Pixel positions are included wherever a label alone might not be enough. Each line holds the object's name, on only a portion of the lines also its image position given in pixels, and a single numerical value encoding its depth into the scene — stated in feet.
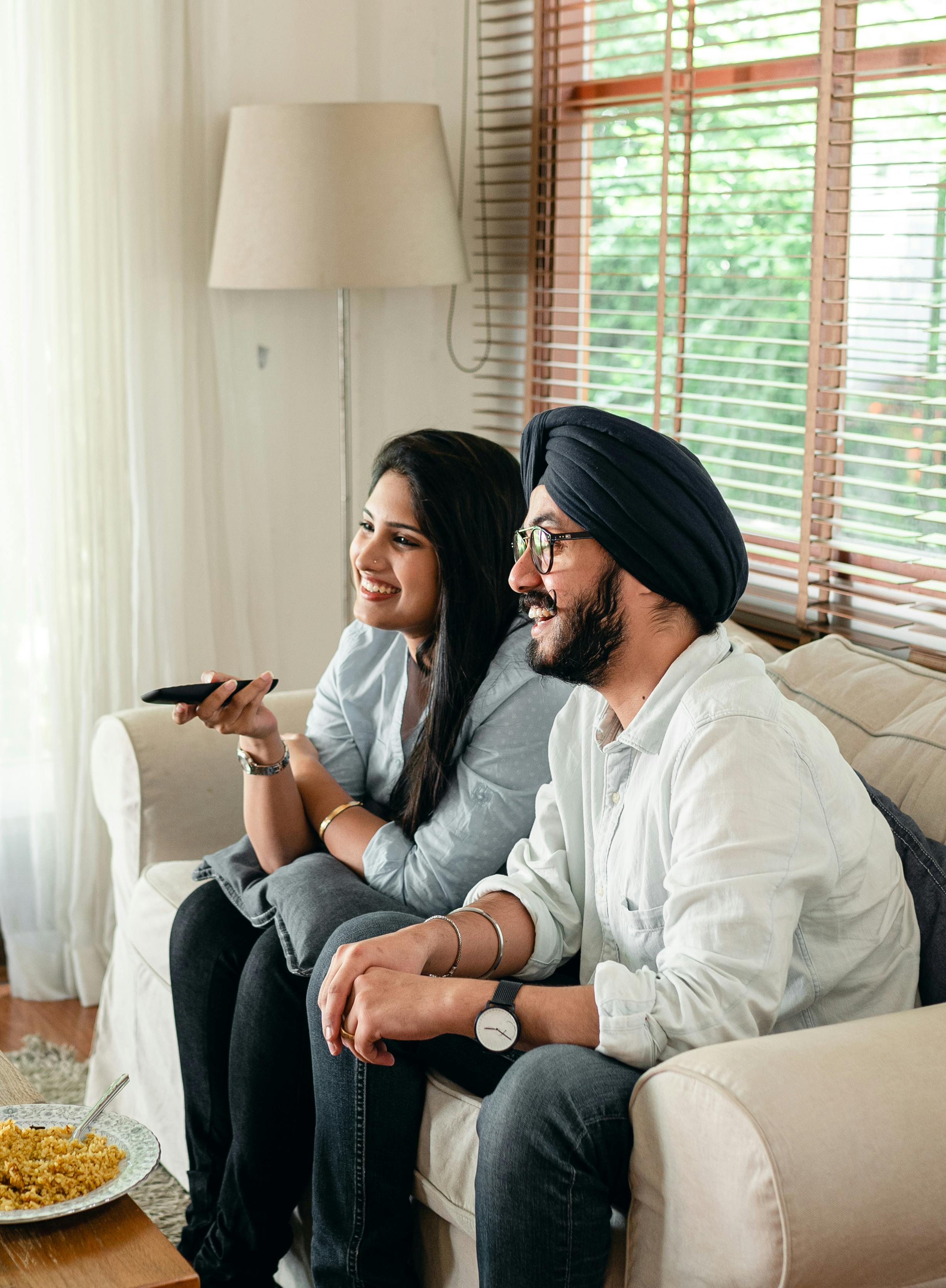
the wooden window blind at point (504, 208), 9.77
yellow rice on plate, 3.96
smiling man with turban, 4.00
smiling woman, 5.41
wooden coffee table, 3.72
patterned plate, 3.89
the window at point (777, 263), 6.94
